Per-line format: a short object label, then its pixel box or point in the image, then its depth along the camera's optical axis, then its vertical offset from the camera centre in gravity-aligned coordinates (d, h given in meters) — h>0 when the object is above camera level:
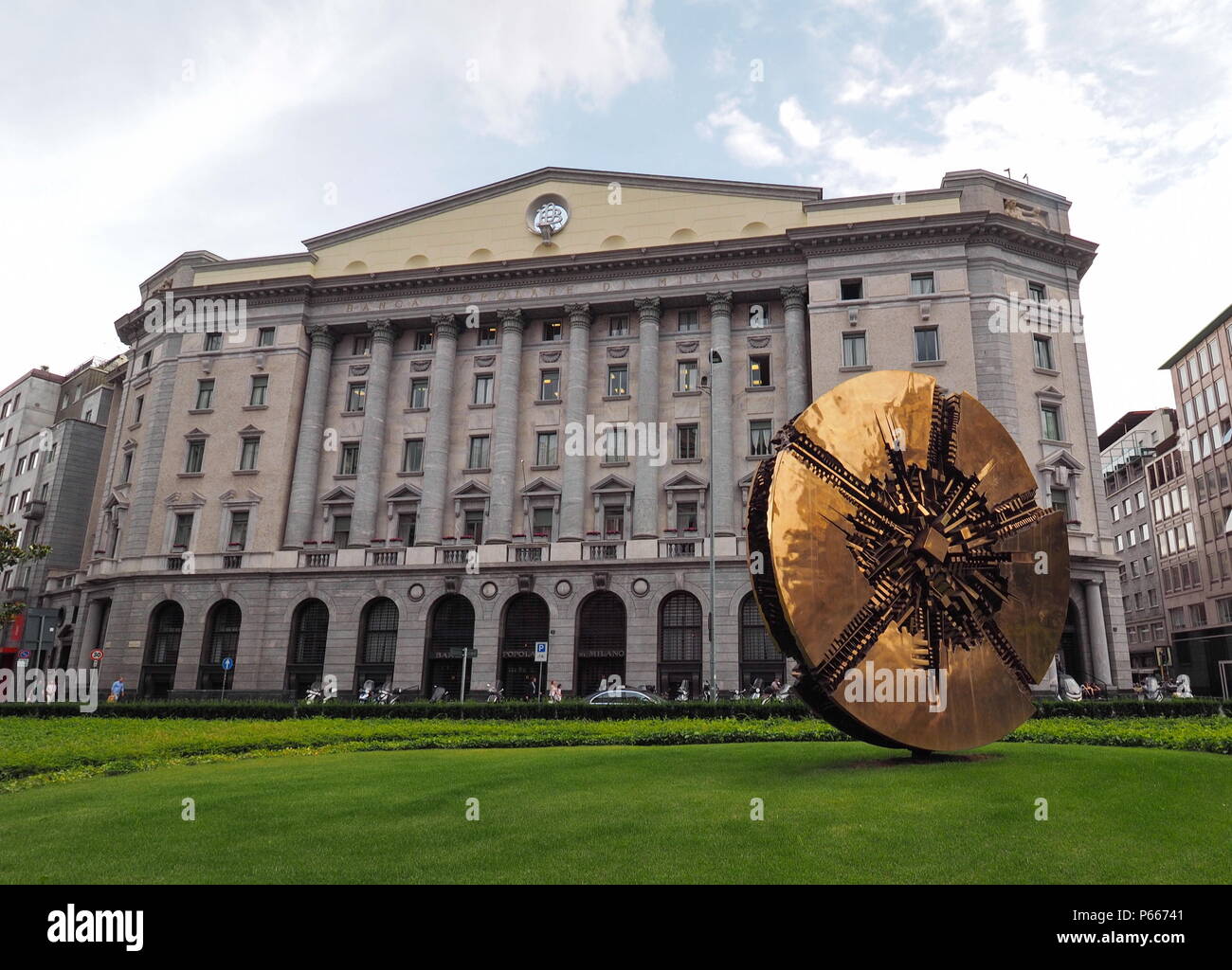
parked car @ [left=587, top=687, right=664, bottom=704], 33.88 -0.86
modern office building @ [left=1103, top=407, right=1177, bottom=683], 78.62 +15.64
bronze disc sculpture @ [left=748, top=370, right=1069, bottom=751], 12.50 +1.89
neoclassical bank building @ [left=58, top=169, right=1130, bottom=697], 45.12 +14.90
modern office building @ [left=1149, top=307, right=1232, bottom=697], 64.44 +14.45
